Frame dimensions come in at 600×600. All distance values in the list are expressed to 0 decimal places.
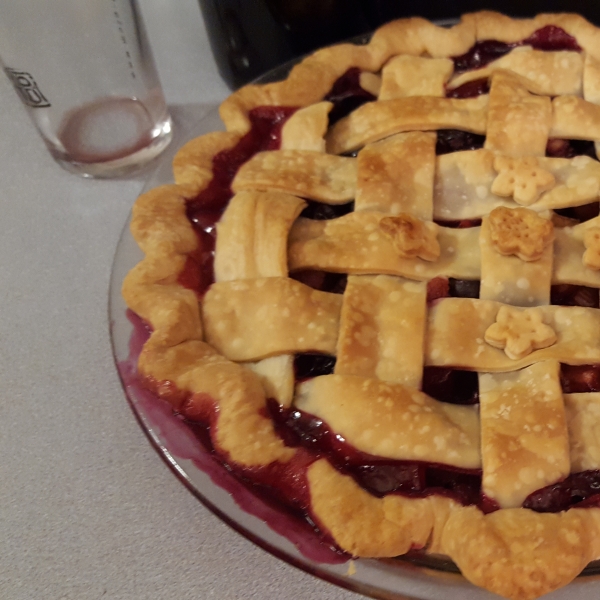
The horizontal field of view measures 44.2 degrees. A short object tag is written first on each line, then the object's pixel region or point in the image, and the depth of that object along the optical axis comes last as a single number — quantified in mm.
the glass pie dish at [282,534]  207
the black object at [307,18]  329
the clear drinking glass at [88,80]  318
